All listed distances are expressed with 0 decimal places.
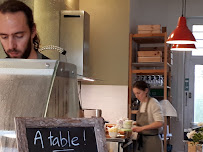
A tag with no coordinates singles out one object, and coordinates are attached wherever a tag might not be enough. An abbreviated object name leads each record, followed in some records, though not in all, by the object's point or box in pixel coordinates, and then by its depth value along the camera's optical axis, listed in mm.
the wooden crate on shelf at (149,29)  7027
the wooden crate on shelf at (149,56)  6977
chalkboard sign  1293
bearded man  3098
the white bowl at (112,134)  5047
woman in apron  5762
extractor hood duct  5906
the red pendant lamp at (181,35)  5648
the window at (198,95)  8812
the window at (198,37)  8766
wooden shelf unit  6902
